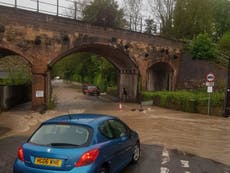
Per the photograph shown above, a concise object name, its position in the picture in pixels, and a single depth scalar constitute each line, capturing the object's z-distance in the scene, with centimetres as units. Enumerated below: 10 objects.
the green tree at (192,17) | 2559
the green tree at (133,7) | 3008
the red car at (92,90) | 2620
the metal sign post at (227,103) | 1192
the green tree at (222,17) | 3199
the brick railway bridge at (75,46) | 1249
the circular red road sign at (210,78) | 1217
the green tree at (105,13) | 2190
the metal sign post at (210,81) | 1212
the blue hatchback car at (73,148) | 334
